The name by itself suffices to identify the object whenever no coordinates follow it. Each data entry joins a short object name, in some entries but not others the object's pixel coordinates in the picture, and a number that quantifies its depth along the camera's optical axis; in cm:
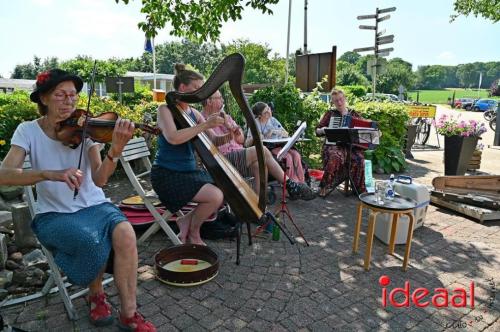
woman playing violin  213
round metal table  314
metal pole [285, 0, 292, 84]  1358
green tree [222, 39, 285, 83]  2753
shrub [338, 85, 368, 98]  3188
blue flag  1720
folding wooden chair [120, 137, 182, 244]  323
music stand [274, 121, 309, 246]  379
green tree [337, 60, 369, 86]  5069
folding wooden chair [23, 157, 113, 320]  243
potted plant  667
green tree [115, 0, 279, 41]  568
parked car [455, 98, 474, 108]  3610
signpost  936
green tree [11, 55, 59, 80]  6012
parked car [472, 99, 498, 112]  3243
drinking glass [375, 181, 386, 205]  334
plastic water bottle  343
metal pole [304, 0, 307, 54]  1661
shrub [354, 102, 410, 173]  707
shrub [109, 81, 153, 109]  1869
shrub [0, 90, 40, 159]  507
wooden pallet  443
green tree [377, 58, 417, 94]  5100
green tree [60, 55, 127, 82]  2644
